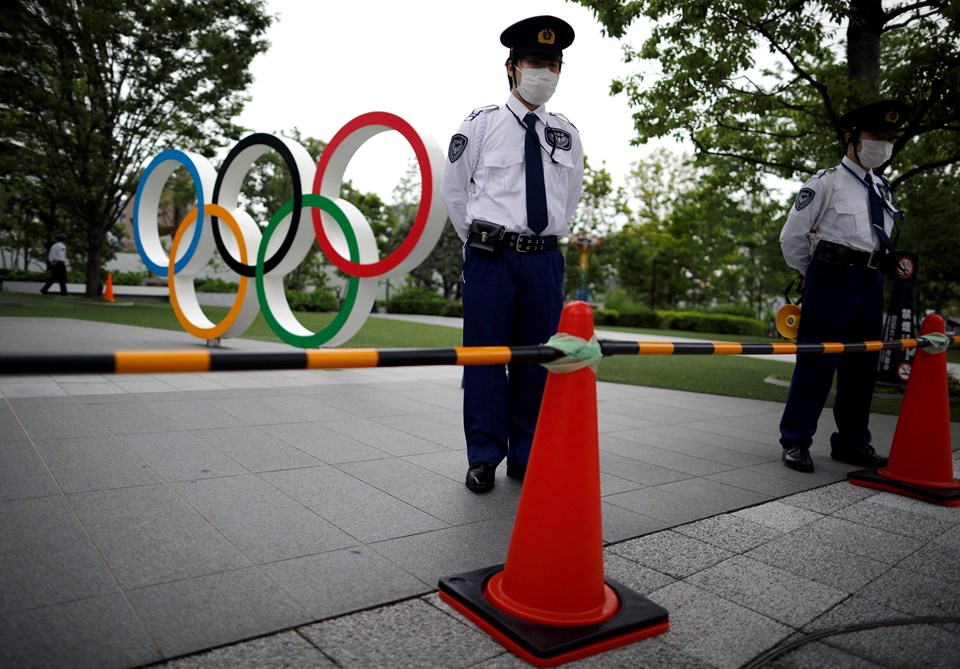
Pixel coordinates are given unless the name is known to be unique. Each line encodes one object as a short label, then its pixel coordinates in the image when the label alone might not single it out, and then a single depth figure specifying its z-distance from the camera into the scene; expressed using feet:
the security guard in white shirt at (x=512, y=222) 11.33
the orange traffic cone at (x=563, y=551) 6.75
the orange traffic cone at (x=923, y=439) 12.39
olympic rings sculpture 25.01
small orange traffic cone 70.95
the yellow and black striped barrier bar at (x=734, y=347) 8.11
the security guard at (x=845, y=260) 13.88
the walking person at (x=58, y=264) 64.49
